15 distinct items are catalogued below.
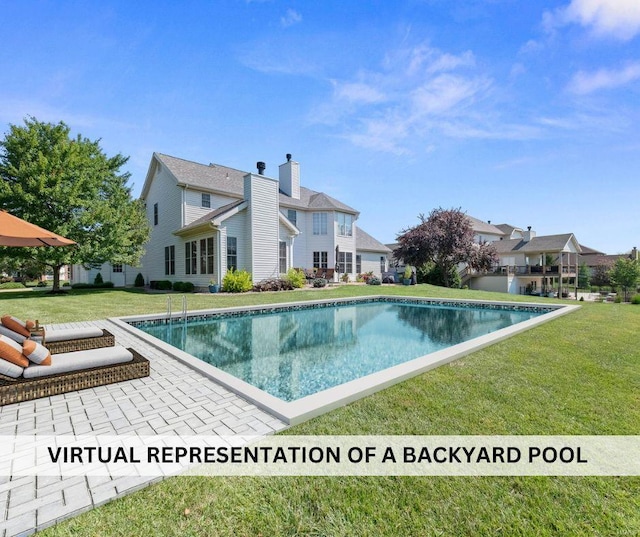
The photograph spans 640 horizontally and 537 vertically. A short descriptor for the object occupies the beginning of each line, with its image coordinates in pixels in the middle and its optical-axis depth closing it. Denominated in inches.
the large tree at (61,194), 625.6
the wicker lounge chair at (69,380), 146.7
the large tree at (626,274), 1353.3
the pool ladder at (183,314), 389.5
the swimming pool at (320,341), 182.0
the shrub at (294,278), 777.2
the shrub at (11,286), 1127.3
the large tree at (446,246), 1096.2
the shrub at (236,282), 687.1
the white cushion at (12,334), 190.1
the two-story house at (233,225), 732.0
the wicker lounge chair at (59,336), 201.8
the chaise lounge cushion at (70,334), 224.4
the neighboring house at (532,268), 1344.7
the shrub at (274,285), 723.4
